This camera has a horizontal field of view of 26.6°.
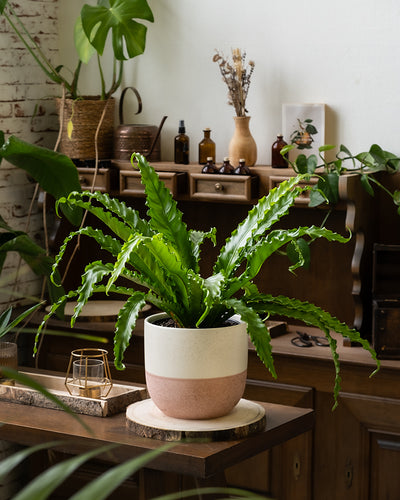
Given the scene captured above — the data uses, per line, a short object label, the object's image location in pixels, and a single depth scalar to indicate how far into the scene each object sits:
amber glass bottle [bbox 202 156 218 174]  3.39
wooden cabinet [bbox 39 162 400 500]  3.07
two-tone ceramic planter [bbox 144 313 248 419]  2.01
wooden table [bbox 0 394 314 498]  1.95
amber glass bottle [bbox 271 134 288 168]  3.36
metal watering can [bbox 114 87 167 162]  3.67
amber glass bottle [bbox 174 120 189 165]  3.55
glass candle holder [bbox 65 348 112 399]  2.38
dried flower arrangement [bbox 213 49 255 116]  3.39
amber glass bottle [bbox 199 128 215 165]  3.53
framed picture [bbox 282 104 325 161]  3.37
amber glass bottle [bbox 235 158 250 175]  3.32
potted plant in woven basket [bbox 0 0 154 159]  3.41
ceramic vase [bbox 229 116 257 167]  3.41
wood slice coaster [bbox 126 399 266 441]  1.98
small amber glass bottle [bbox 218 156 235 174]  3.35
